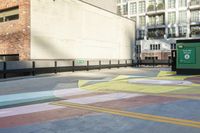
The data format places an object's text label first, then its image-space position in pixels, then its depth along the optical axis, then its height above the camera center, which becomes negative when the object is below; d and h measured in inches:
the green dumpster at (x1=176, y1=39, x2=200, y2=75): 593.8 +17.3
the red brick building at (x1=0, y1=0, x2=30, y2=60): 644.1 +123.3
